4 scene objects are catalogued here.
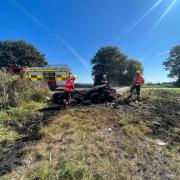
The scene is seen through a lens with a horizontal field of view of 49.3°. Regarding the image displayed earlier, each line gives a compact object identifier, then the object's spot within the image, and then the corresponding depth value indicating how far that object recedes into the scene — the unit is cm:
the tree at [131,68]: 4604
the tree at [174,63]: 5550
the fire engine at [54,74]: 1667
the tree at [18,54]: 4294
